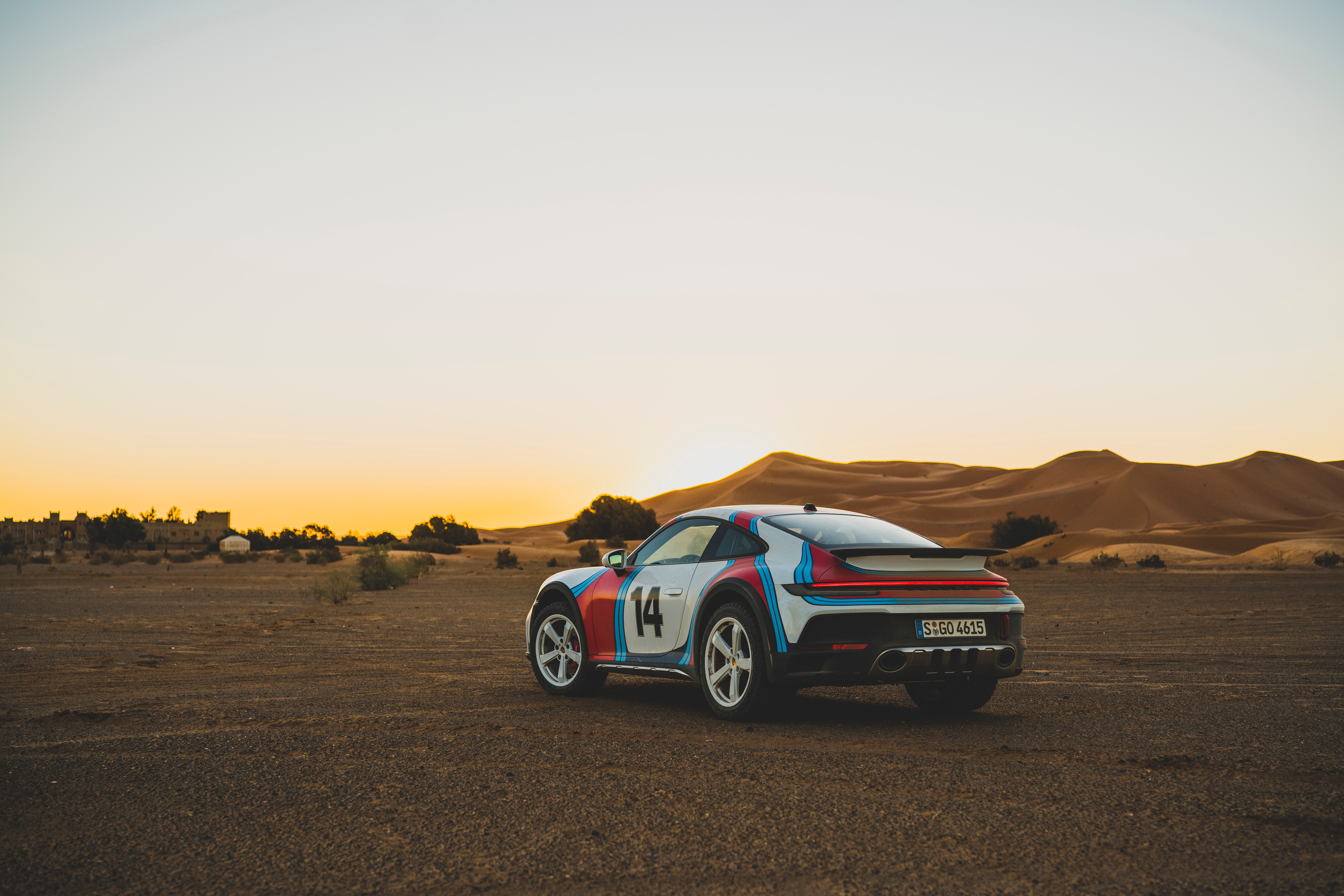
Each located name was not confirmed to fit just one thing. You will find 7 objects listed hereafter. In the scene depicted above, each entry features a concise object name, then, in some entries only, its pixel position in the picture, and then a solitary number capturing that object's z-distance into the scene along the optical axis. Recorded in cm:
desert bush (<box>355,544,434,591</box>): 3209
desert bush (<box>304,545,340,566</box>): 5466
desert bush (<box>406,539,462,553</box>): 7006
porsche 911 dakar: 689
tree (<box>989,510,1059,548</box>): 6869
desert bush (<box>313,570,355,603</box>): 2494
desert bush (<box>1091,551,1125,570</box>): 4275
